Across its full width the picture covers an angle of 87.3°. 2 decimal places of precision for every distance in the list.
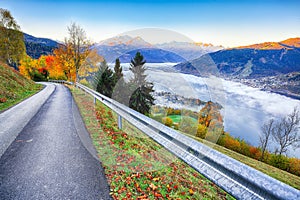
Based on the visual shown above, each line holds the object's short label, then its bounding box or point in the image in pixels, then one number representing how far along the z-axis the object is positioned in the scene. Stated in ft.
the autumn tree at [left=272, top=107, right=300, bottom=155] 104.13
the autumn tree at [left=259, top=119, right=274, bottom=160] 106.11
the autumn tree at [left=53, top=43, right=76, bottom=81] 79.70
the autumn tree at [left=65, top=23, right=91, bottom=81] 77.30
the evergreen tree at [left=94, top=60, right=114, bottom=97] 81.82
